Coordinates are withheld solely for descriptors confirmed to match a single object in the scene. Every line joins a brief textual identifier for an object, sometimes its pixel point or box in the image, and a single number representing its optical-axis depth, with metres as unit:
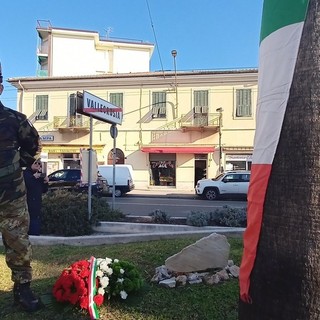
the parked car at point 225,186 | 19.98
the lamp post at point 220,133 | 26.42
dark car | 19.02
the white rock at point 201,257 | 3.76
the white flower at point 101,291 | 3.13
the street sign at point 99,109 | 7.29
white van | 21.66
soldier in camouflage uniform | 3.06
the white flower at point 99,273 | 3.22
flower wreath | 3.08
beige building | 26.59
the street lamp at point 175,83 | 27.31
